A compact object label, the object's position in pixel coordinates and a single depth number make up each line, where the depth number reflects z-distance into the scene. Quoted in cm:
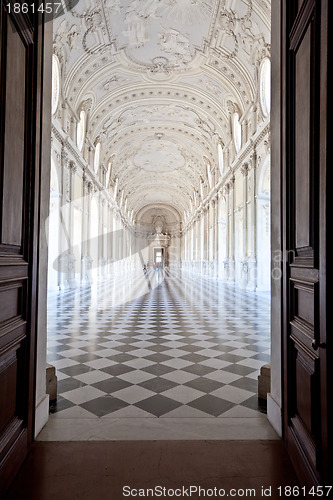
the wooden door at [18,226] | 199
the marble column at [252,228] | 1562
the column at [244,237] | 1650
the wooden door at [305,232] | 171
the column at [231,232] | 2005
